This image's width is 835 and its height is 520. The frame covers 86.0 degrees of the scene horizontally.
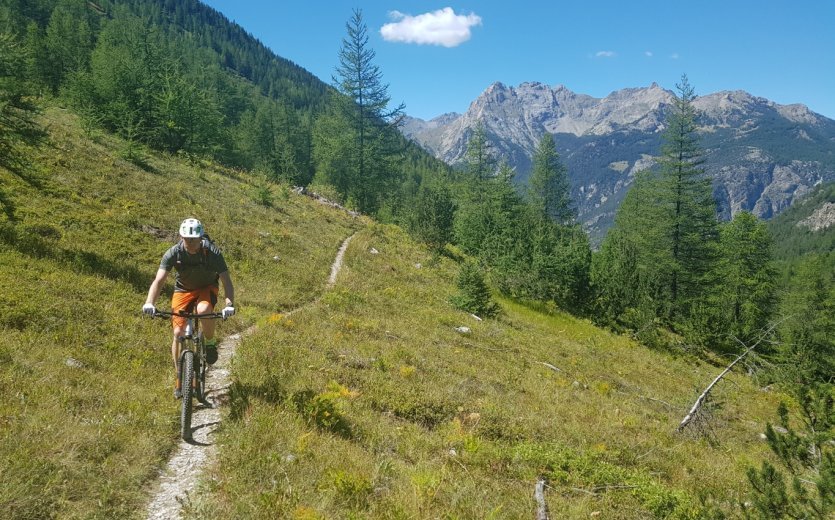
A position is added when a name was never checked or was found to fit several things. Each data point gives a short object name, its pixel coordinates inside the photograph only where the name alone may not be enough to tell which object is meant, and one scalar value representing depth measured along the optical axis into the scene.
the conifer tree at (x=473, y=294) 20.91
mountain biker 6.56
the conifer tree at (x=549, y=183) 58.50
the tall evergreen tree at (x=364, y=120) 40.31
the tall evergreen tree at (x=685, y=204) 34.94
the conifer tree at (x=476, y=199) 39.72
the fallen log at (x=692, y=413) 11.48
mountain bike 6.12
